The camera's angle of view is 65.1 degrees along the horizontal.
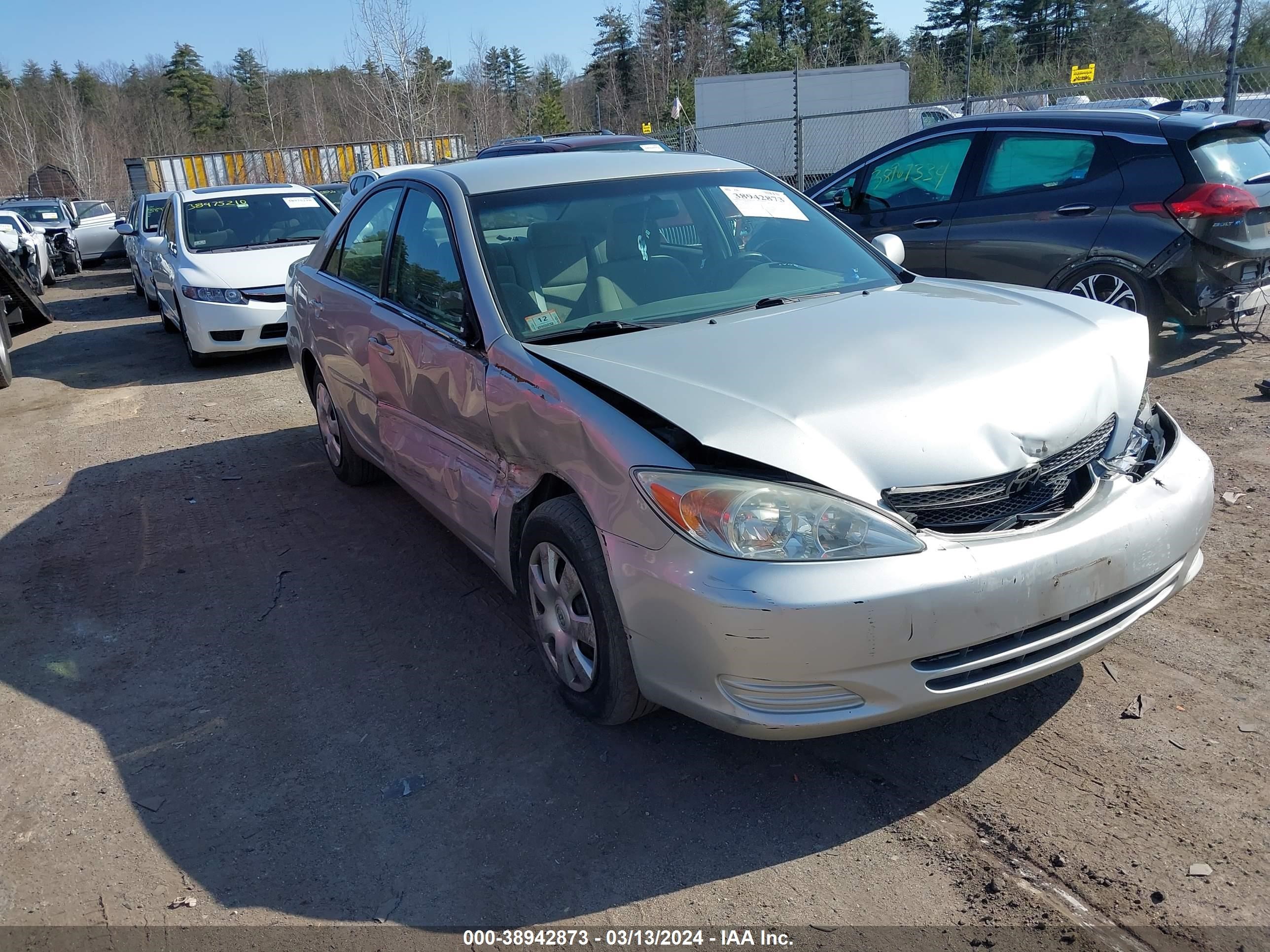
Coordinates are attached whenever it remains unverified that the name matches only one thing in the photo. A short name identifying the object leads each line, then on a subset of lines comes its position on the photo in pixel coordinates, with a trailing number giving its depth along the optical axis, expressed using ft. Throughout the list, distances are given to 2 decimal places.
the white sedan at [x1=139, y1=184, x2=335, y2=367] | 32.19
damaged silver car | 8.34
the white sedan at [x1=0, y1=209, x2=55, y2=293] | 54.85
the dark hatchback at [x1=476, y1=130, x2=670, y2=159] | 36.94
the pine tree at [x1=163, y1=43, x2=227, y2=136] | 213.66
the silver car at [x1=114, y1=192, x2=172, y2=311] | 44.01
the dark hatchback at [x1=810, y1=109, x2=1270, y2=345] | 21.33
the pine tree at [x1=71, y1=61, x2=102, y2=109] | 209.56
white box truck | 98.37
